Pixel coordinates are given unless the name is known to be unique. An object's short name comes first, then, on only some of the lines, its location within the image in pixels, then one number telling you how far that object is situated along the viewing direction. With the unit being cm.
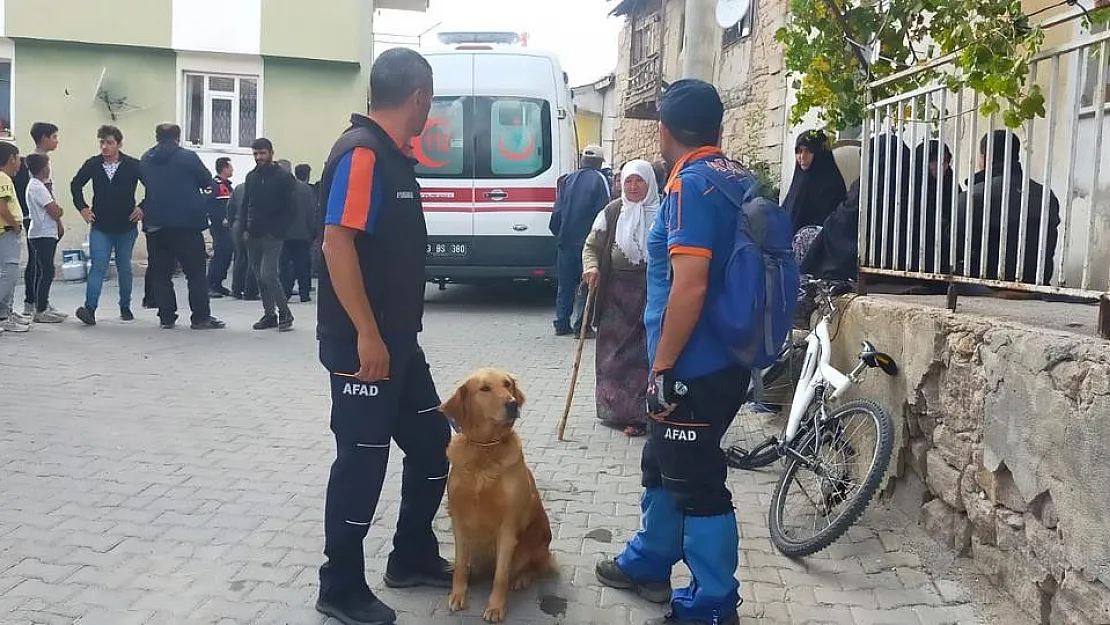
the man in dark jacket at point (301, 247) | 1213
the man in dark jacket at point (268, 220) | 975
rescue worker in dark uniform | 304
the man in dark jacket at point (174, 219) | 954
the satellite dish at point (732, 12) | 1538
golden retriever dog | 341
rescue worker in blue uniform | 304
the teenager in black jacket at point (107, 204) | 961
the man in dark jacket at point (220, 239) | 1355
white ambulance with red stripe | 1197
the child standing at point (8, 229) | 856
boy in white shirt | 931
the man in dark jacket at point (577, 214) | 1002
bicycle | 390
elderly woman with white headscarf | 605
